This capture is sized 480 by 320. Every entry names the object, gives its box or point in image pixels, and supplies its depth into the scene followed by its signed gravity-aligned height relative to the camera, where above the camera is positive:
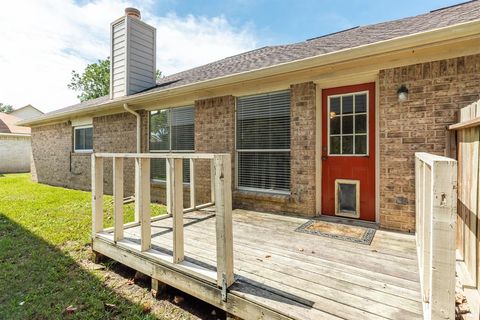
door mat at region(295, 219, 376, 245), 3.17 -1.04
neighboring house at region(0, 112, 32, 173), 16.55 +0.59
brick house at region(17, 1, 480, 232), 3.17 +0.71
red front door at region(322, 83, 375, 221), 3.82 +0.07
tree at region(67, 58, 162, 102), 26.56 +8.41
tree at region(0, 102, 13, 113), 58.12 +12.16
